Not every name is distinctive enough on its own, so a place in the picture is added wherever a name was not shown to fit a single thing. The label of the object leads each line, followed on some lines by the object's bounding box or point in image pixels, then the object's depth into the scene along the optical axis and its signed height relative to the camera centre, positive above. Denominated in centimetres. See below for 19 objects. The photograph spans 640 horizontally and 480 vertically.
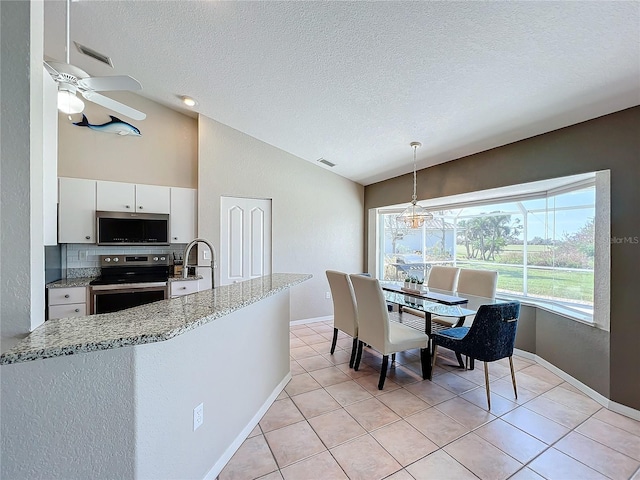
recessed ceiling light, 374 +181
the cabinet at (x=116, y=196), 373 +54
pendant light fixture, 349 +29
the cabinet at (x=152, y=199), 393 +54
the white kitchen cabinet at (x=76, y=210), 356 +34
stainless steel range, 352 -56
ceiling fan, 192 +109
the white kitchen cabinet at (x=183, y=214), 411 +34
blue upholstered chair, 239 -80
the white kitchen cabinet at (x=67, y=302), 332 -75
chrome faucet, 201 -13
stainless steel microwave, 373 +13
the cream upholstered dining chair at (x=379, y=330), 271 -92
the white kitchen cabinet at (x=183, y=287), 385 -66
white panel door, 435 +1
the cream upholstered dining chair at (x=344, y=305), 316 -75
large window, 309 -1
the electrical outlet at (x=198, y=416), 147 -92
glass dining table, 295 -70
